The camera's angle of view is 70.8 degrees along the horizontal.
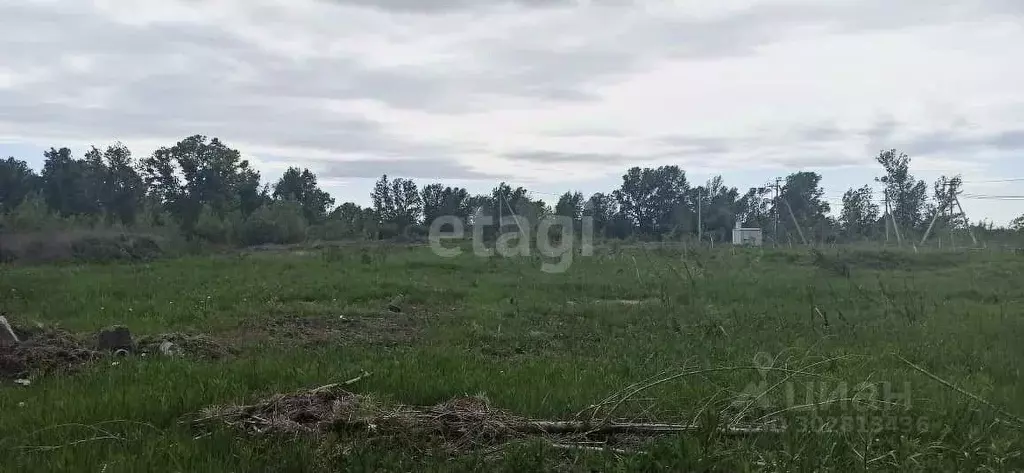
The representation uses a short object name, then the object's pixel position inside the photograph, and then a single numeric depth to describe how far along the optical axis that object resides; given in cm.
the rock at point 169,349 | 615
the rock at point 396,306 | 992
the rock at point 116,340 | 635
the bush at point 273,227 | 3406
